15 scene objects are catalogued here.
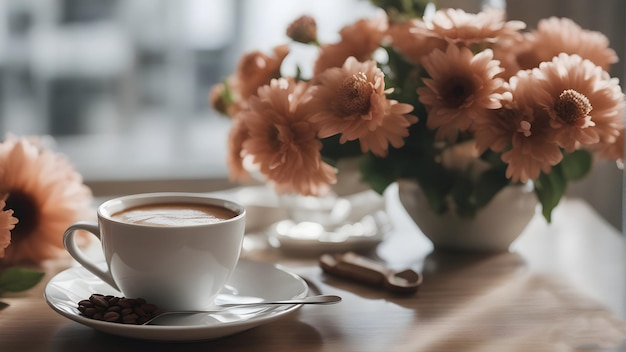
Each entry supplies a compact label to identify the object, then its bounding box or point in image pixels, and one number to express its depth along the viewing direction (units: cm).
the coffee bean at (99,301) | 67
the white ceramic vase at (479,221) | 90
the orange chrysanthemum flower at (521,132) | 75
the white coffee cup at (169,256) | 66
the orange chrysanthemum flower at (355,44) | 89
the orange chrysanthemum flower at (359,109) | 75
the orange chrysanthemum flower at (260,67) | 92
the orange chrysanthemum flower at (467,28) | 81
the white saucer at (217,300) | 62
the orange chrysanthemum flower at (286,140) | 79
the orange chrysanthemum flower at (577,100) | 74
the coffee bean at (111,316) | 65
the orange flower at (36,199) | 84
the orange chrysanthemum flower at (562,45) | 90
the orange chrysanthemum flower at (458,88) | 76
